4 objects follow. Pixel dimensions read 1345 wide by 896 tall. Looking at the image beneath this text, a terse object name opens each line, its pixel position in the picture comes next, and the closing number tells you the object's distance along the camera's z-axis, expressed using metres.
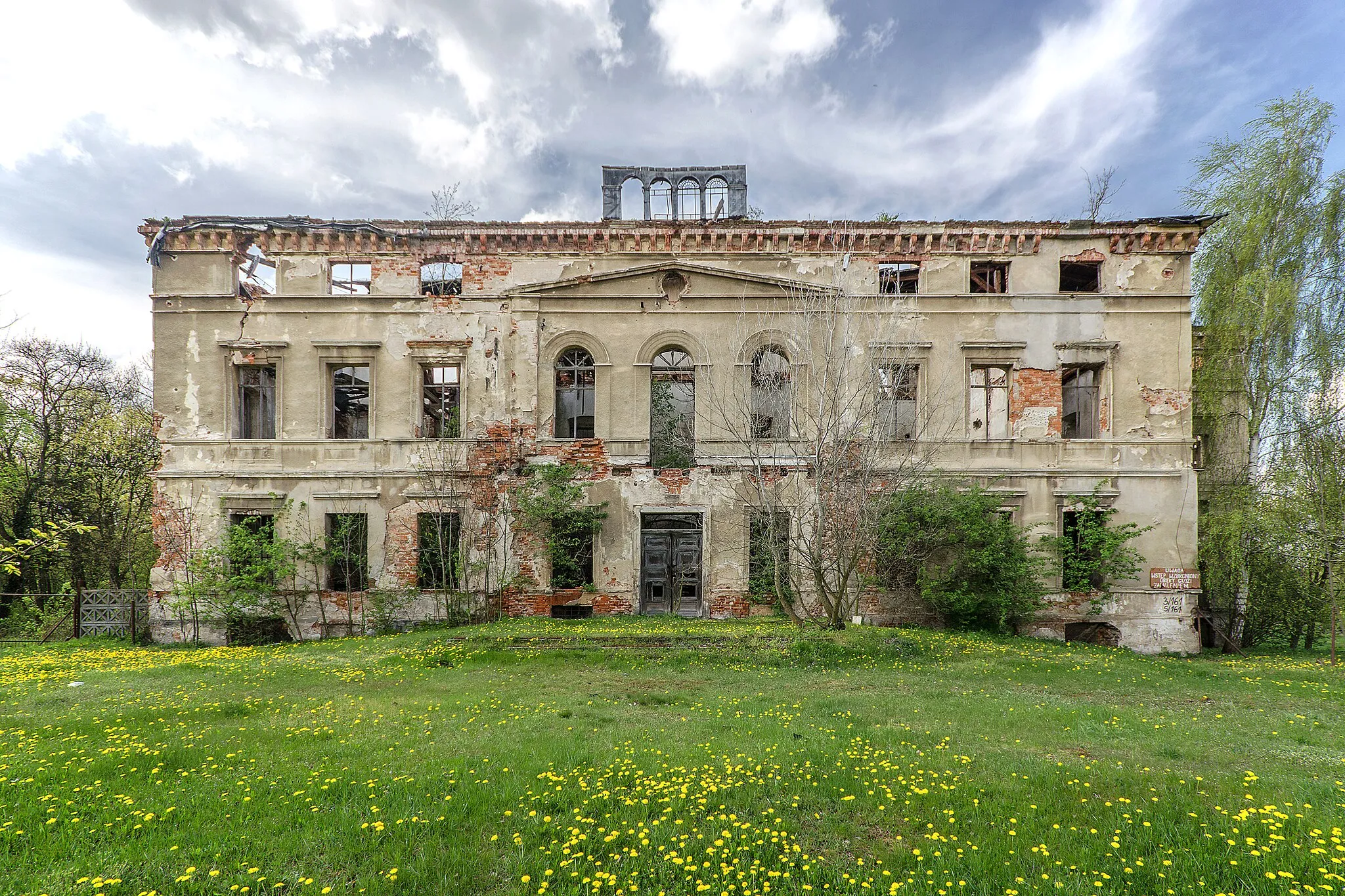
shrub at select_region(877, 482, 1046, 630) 13.58
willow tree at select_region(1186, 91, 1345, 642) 13.90
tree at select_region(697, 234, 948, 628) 11.49
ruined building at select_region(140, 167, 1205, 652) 14.85
